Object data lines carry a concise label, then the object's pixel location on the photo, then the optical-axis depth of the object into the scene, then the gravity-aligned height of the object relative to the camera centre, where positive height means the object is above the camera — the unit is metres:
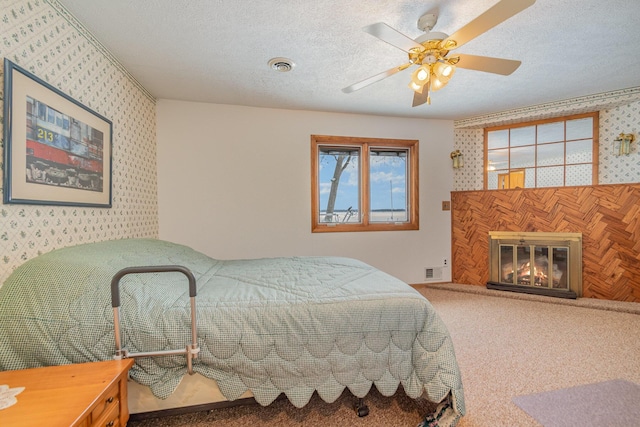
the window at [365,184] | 3.60 +0.35
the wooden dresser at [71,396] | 0.80 -0.63
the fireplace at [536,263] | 3.16 -0.68
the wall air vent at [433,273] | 3.78 -0.92
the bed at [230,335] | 1.13 -0.57
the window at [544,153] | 3.36 +0.76
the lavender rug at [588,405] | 1.37 -1.10
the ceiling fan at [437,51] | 1.39 +0.96
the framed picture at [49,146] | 1.30 +0.37
